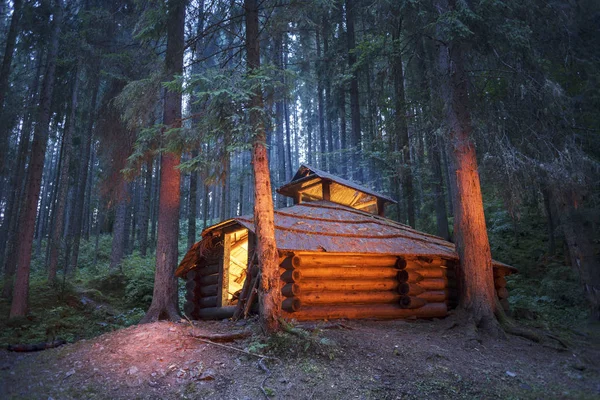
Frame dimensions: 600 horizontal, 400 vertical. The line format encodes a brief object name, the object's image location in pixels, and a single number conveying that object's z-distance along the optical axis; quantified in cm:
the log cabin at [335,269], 1012
